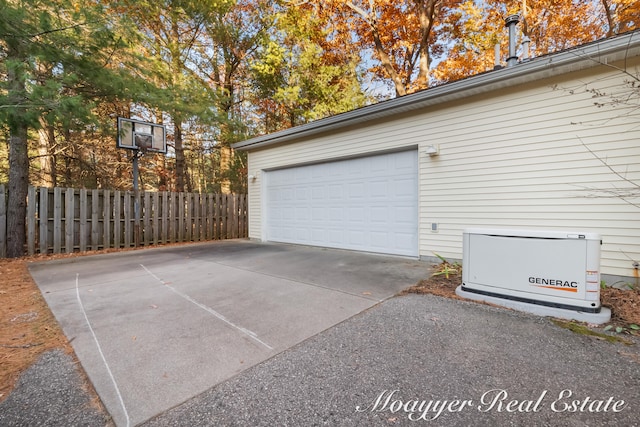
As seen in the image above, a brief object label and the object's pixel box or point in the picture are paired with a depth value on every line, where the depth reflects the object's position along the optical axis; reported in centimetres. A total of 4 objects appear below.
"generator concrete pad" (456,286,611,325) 254
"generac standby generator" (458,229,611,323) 256
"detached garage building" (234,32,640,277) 360
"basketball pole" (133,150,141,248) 715
